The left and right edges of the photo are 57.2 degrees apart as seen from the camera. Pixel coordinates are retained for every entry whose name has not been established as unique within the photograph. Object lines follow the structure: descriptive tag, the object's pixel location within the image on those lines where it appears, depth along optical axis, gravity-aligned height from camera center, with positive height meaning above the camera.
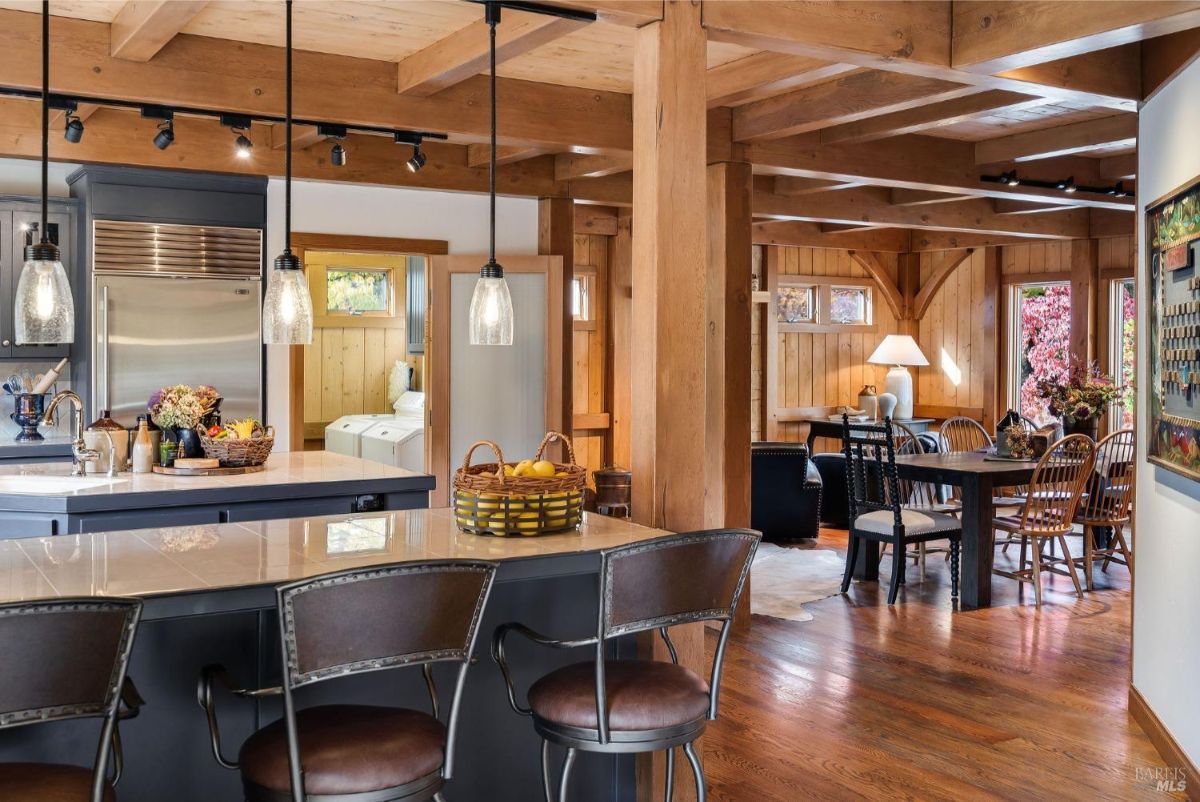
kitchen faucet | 4.56 -0.29
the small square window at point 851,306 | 11.67 +0.82
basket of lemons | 3.16 -0.34
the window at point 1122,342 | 9.73 +0.35
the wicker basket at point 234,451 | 4.69 -0.29
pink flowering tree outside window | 10.44 +0.40
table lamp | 11.18 +0.21
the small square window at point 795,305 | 11.29 +0.80
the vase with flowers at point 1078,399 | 7.13 -0.11
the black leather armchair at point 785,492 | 8.16 -0.83
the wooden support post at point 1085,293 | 9.73 +0.79
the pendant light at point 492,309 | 3.37 +0.22
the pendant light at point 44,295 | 2.73 +0.22
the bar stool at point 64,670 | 1.87 -0.50
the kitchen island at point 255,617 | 2.49 -0.61
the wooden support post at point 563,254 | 7.04 +0.84
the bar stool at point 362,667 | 2.13 -0.57
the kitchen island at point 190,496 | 4.05 -0.45
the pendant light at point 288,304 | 3.37 +0.24
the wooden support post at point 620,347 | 9.90 +0.32
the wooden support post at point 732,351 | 5.64 +0.17
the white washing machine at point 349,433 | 9.03 -0.42
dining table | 6.23 -0.69
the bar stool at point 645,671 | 2.56 -0.72
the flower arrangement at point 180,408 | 4.73 -0.11
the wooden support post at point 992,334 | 10.86 +0.48
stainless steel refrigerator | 5.98 +0.39
